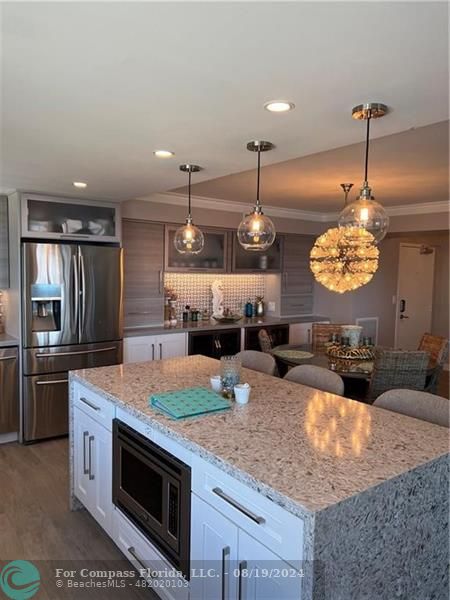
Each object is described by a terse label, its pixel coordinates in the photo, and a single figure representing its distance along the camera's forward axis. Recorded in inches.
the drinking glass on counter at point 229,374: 91.7
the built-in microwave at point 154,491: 69.3
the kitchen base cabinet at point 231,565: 51.8
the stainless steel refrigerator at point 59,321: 149.2
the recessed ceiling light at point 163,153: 97.9
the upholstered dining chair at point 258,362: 126.2
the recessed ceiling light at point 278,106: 68.6
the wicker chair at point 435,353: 140.5
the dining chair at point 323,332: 187.2
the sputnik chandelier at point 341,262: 156.6
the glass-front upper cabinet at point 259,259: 217.0
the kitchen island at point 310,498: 49.8
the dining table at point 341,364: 134.2
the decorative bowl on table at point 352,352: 152.7
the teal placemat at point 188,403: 77.9
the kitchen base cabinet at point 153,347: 173.6
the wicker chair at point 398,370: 121.6
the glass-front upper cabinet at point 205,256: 192.2
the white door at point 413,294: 290.7
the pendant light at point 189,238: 115.9
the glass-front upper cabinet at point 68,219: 150.3
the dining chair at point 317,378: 102.8
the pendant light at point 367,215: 77.2
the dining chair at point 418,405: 80.8
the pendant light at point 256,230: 97.3
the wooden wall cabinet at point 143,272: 181.5
